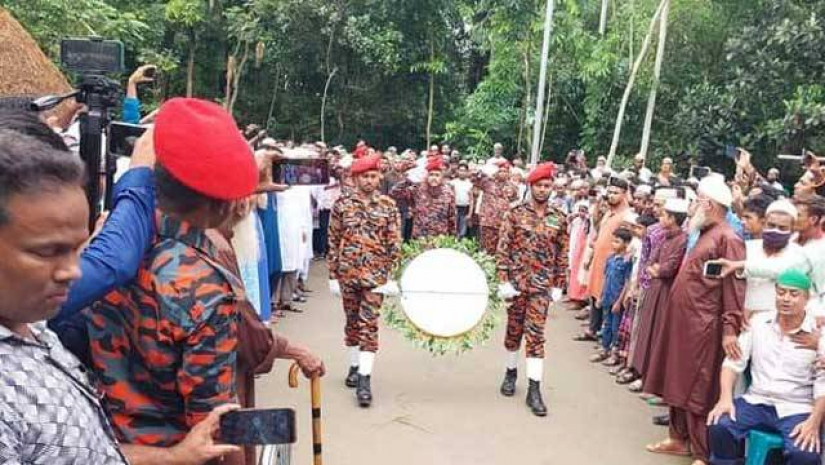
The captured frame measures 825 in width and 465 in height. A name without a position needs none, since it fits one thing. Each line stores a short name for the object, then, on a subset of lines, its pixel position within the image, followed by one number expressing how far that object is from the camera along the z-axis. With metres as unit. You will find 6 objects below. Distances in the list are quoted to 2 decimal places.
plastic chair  4.11
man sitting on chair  4.05
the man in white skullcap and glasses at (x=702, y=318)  4.89
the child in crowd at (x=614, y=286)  7.48
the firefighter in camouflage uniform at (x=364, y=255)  6.00
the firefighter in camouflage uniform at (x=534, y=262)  6.06
